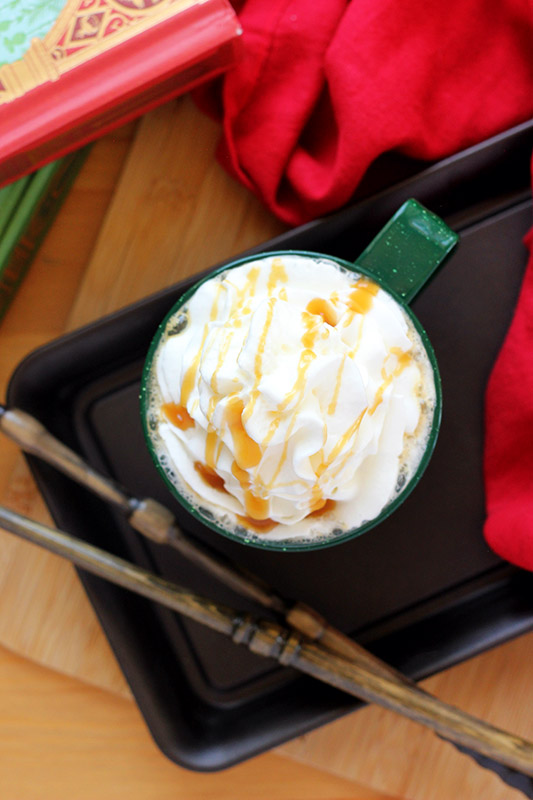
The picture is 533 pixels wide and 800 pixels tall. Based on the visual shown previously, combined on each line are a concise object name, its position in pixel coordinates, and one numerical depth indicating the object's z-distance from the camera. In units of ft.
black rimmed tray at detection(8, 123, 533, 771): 1.88
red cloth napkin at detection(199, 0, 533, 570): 1.83
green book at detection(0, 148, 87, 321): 1.93
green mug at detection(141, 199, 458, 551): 1.43
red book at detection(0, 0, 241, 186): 1.68
